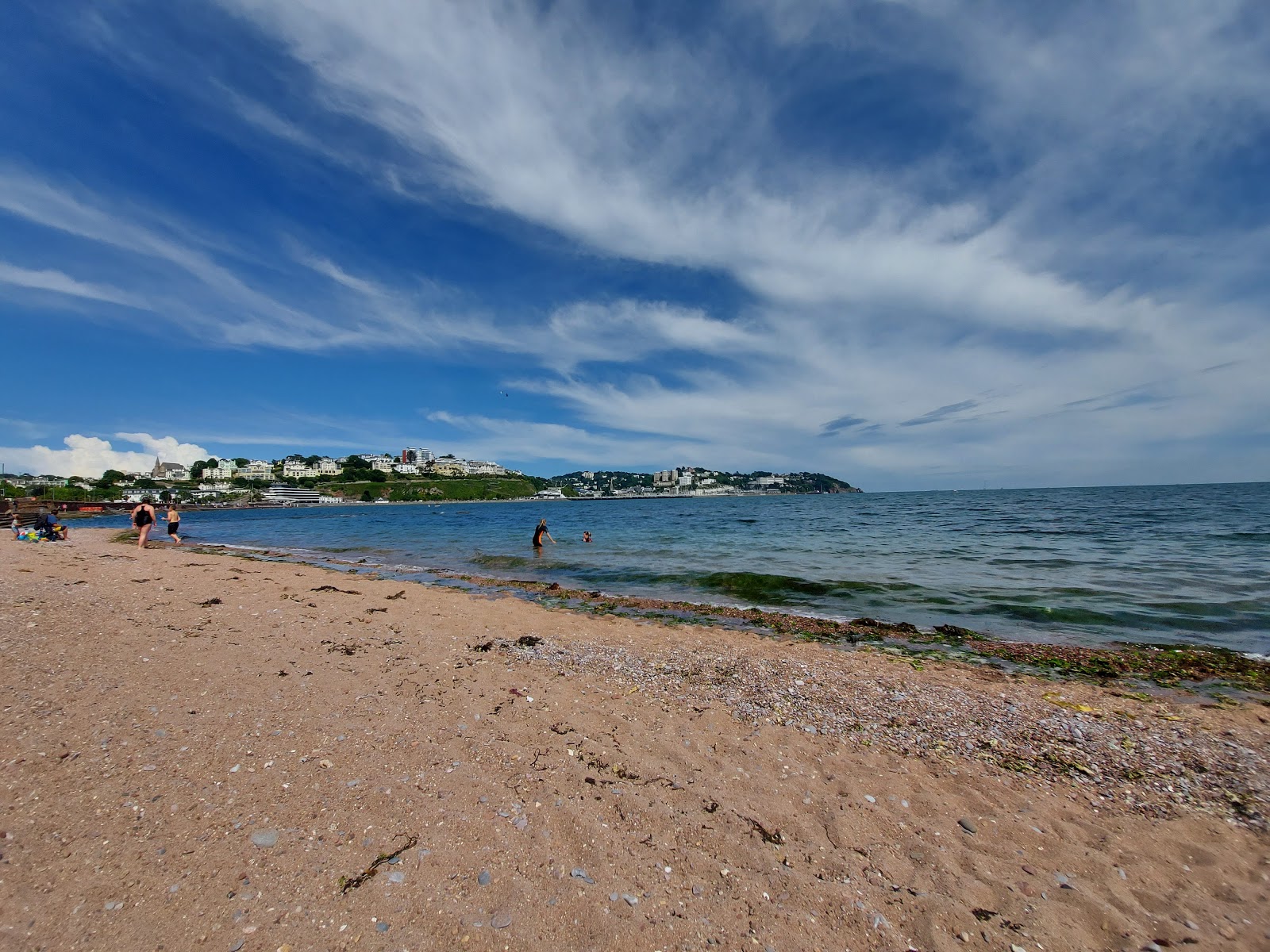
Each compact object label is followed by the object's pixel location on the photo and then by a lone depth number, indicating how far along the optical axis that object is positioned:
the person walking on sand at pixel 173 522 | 29.68
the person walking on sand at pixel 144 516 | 26.11
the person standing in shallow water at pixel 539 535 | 27.72
